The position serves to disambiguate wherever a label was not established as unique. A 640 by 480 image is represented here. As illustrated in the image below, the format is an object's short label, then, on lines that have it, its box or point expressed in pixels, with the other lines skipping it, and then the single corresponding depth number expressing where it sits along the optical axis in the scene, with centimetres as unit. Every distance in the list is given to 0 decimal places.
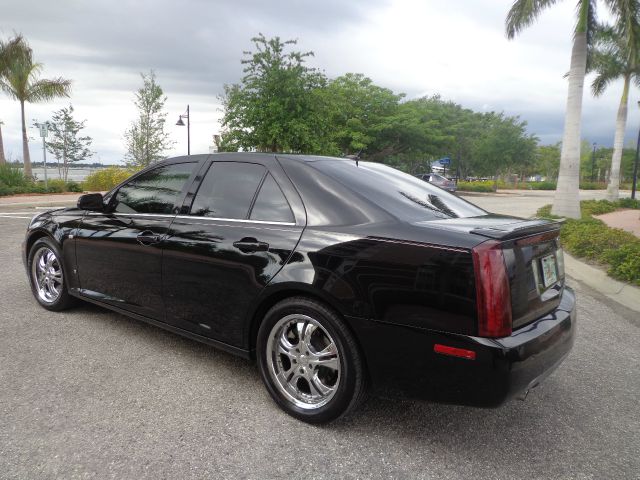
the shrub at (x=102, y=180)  2520
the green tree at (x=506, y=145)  4456
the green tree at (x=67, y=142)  3888
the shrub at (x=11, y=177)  2197
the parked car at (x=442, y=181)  3045
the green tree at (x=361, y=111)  3416
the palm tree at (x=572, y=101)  1296
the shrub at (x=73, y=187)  2405
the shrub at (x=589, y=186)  5839
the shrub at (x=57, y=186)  2308
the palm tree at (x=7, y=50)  2433
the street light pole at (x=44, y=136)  2063
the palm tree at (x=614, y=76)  2244
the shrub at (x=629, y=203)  2177
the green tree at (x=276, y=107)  1792
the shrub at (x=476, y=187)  4188
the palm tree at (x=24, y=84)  2447
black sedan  234
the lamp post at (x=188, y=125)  2842
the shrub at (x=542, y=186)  5700
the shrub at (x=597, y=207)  1776
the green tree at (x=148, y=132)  2692
